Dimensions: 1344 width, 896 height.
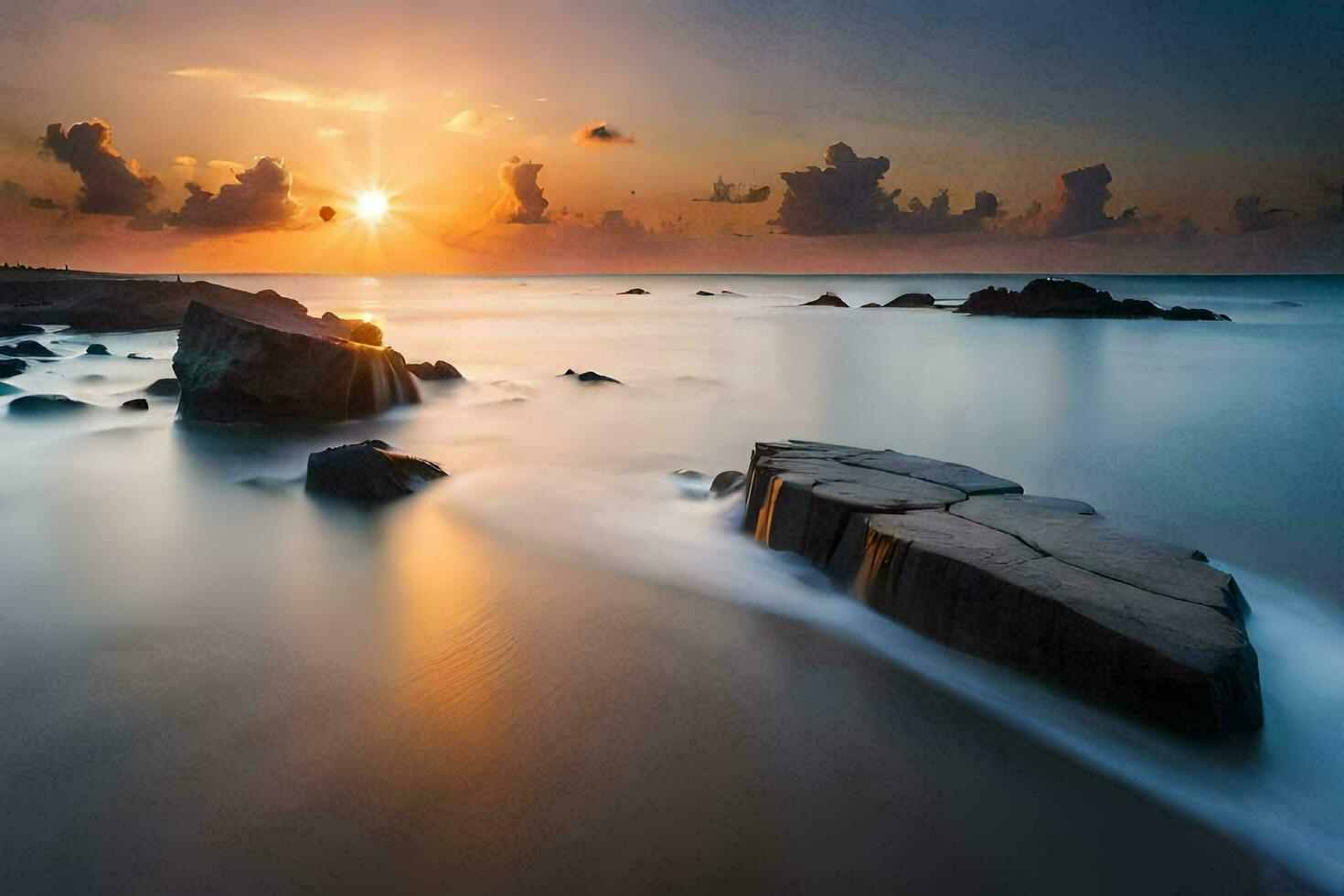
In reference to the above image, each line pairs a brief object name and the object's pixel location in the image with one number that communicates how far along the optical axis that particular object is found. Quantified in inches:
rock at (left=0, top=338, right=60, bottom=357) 747.4
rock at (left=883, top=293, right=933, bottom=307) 2450.8
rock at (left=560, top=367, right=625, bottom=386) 593.6
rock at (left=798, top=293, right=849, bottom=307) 2588.6
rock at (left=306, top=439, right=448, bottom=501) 264.8
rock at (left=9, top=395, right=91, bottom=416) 423.5
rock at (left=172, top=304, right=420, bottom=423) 398.3
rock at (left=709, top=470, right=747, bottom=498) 261.0
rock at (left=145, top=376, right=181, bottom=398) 487.5
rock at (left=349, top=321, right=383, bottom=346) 763.8
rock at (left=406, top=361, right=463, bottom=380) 566.9
